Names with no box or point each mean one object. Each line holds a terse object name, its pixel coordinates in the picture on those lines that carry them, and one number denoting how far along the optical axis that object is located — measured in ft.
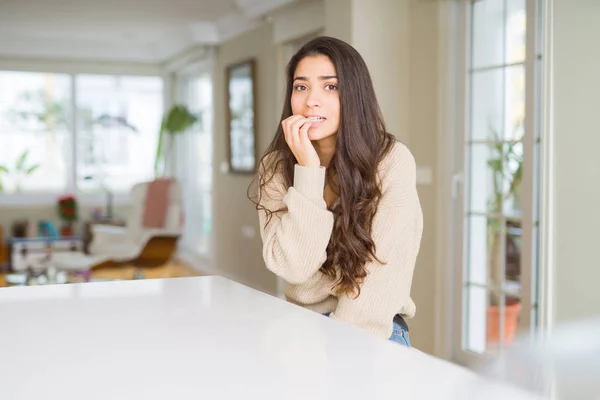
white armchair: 23.84
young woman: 4.98
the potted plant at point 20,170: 29.94
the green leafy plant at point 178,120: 27.40
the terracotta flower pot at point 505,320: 12.17
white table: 2.38
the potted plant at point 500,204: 12.01
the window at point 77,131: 30.07
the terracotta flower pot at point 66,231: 30.07
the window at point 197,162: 27.48
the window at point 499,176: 11.40
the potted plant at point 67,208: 29.50
